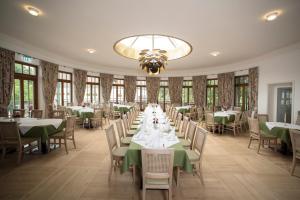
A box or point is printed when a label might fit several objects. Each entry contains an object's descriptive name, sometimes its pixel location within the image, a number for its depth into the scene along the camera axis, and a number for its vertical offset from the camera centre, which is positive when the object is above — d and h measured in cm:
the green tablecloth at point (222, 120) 645 -88
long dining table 243 -78
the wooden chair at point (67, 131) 425 -97
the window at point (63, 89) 873 +39
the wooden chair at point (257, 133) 439 -99
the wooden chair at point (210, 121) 641 -95
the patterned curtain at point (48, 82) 730 +67
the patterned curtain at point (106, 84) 1109 +87
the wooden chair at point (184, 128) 419 -83
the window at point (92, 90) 1061 +44
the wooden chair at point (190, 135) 341 -85
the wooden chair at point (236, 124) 644 -103
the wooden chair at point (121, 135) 358 -93
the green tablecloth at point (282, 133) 395 -89
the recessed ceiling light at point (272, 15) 347 +189
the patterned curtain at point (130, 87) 1205 +75
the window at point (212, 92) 1088 +42
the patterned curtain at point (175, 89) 1209 +65
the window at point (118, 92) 1205 +37
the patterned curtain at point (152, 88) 1235 +72
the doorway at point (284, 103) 644 -17
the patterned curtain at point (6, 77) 528 +63
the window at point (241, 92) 877 +36
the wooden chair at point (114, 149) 286 -104
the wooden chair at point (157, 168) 201 -93
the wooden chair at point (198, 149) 274 -94
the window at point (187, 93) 1220 +36
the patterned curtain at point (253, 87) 770 +55
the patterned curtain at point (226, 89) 944 +57
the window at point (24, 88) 614 +32
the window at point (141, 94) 1274 +24
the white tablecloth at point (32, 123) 377 -70
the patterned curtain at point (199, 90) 1116 +56
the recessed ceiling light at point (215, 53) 686 +198
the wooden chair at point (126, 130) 425 -93
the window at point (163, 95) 1281 +19
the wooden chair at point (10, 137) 348 -93
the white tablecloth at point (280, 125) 418 -71
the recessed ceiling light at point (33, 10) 347 +190
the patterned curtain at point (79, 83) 952 +80
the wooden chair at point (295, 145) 315 -91
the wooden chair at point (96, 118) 702 -96
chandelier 717 +250
